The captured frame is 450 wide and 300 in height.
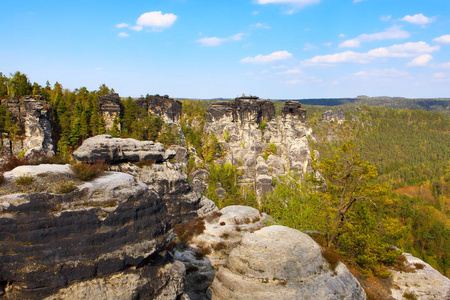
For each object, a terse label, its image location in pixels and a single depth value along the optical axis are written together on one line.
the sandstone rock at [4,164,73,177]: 11.12
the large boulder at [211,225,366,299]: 14.90
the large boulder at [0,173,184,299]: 9.53
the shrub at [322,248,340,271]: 16.73
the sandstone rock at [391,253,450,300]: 20.73
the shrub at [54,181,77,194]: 11.10
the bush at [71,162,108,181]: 12.20
